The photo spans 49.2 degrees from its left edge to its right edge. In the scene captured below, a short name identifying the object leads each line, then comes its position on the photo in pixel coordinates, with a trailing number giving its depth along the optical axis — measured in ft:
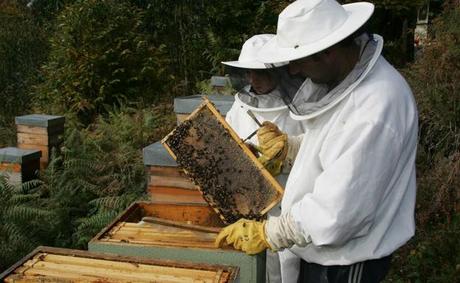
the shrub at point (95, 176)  14.57
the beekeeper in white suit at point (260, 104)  9.44
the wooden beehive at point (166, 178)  12.78
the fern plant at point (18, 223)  12.92
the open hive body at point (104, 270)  6.21
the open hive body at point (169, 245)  7.07
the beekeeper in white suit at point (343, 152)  5.90
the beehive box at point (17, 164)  15.49
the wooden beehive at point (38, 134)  17.39
